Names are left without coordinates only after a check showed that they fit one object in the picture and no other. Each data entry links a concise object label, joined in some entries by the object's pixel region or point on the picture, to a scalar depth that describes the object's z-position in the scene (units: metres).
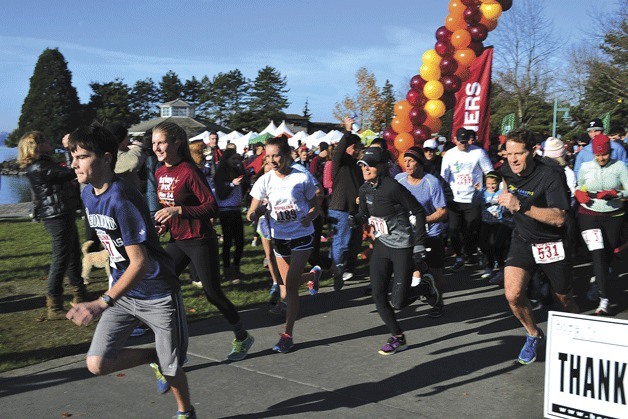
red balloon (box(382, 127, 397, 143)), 13.99
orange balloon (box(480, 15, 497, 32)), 13.66
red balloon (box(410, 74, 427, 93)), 13.96
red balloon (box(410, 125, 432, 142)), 13.46
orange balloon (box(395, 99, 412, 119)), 13.80
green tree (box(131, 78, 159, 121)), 122.88
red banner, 14.09
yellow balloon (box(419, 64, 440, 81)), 13.77
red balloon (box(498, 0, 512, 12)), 13.69
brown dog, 8.34
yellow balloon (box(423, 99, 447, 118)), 13.58
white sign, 3.38
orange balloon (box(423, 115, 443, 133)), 13.67
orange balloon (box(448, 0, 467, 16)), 13.56
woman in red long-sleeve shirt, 5.25
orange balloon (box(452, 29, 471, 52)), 13.62
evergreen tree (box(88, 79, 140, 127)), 92.94
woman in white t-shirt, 6.02
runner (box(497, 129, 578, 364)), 5.14
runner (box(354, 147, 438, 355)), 5.71
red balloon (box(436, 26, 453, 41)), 13.91
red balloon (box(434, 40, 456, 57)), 13.80
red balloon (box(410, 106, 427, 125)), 13.57
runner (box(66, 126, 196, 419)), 3.50
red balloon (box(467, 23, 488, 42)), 13.67
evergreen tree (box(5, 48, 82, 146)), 77.19
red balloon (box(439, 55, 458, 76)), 13.70
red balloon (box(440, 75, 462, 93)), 13.78
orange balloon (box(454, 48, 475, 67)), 13.68
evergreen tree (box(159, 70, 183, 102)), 130.16
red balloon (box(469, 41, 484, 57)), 13.88
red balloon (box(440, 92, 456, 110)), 13.98
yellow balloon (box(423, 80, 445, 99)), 13.64
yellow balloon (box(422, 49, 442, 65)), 13.77
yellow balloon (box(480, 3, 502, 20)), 13.44
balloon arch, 13.56
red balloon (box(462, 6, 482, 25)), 13.45
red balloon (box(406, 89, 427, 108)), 13.88
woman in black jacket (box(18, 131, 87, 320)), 6.77
